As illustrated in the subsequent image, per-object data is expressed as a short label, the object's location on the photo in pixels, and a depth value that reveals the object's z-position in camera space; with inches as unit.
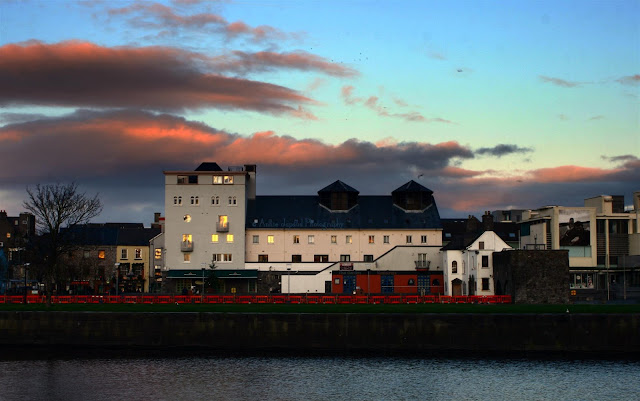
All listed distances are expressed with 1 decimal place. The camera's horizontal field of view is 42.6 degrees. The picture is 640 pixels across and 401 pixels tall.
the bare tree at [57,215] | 2805.1
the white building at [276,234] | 3924.7
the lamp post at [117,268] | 4302.7
